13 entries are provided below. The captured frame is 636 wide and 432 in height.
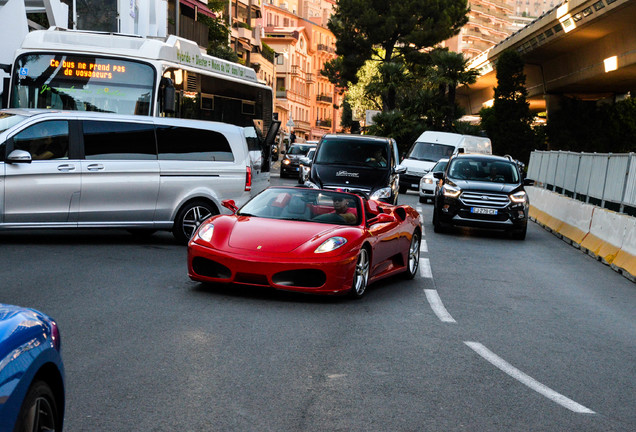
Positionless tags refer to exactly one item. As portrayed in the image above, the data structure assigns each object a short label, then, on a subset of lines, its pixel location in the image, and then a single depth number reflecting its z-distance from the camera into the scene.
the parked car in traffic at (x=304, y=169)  21.79
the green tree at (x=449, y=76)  59.12
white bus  17.38
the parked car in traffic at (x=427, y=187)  30.62
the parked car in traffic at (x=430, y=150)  35.47
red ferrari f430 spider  9.62
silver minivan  13.36
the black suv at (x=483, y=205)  19.58
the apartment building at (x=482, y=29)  178.00
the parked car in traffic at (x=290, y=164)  44.19
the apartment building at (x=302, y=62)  127.75
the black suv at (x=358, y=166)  20.14
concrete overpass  37.72
